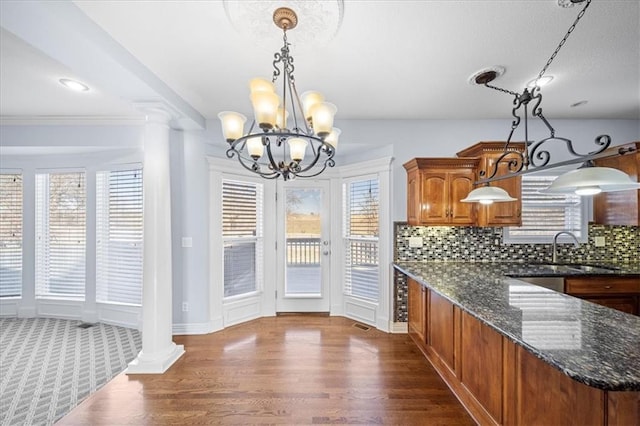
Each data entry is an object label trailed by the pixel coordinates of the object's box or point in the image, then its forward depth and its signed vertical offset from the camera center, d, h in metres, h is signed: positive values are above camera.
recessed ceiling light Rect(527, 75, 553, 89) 2.51 +1.24
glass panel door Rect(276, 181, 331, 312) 4.07 -0.49
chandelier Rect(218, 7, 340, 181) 1.43 +0.54
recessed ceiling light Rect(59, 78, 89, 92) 2.56 +1.25
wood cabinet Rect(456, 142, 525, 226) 3.14 +0.12
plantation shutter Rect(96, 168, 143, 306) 3.71 -0.29
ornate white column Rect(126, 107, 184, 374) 2.69 -0.25
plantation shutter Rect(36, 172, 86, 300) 3.93 -0.28
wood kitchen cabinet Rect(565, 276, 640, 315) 2.87 -0.79
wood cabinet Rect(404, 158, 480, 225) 3.24 +0.24
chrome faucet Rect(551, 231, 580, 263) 3.39 -0.38
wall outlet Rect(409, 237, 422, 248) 3.54 -0.35
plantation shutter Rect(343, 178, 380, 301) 3.73 -0.31
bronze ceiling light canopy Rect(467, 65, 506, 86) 2.37 +1.25
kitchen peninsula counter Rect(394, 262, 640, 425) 1.06 -0.69
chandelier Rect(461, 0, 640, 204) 1.47 +0.22
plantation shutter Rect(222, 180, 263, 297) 3.72 -0.29
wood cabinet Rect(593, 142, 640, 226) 2.99 +0.15
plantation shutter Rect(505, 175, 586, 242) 3.55 -0.02
